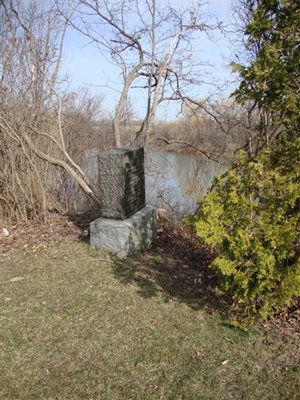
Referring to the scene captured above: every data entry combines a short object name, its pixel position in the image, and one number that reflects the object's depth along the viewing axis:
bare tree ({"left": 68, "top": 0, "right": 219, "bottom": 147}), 6.61
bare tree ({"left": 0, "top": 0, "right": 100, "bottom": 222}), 6.23
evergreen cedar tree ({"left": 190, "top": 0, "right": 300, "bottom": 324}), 3.00
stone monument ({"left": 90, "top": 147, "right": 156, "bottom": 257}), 4.96
